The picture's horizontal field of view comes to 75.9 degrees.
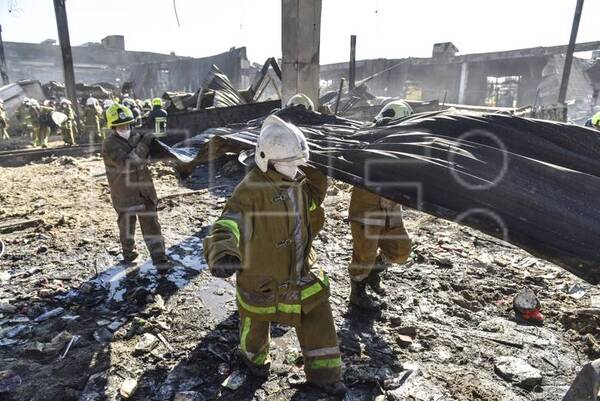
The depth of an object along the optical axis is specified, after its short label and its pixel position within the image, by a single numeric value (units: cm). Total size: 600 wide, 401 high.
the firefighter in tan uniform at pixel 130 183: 385
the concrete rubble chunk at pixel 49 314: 332
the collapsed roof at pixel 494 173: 156
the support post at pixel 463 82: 2466
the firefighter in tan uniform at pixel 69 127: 1220
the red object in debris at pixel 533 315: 315
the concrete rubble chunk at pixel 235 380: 253
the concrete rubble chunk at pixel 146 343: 288
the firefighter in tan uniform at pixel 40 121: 1225
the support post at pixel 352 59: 1546
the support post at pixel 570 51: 1614
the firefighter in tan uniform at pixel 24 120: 1445
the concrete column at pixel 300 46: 803
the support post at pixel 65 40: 1275
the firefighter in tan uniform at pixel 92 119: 1402
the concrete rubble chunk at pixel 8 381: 250
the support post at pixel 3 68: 1906
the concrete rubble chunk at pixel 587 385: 148
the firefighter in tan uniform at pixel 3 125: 1331
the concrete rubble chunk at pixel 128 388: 246
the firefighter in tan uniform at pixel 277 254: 202
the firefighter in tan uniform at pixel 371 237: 314
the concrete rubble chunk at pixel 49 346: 284
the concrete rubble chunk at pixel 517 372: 251
